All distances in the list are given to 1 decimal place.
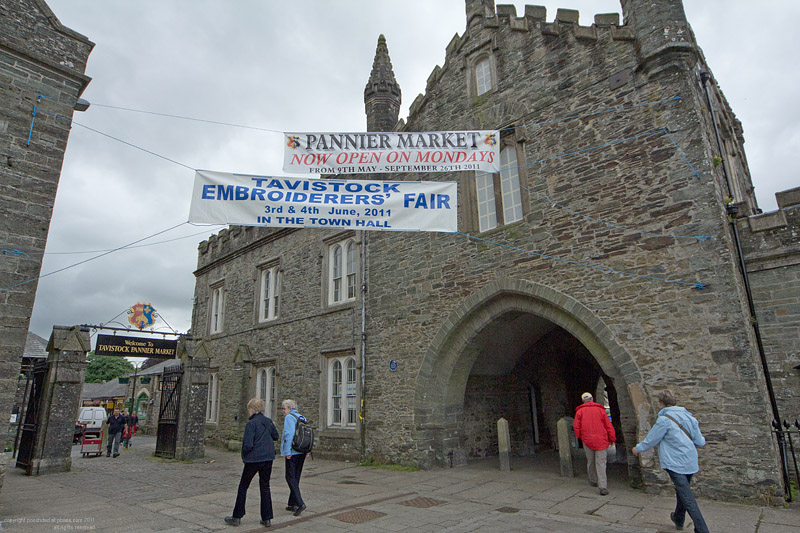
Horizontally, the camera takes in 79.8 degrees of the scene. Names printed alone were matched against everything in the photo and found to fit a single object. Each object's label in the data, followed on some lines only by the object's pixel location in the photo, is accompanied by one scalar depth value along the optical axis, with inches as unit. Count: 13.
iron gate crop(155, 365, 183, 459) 538.8
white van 713.6
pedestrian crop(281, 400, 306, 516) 259.8
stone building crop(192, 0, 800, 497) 304.2
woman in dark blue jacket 236.7
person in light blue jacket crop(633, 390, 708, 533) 209.0
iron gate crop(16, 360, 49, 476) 441.1
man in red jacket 313.4
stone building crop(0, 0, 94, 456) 263.4
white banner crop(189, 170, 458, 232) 297.3
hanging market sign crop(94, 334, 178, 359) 636.2
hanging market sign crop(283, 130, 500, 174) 337.7
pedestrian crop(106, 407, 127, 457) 577.9
